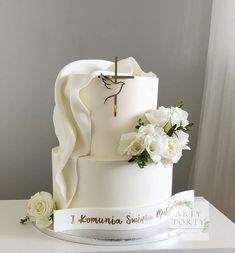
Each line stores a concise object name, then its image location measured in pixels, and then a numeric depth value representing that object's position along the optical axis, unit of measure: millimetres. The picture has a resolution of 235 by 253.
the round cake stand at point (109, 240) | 956
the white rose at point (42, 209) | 1028
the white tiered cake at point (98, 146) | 959
